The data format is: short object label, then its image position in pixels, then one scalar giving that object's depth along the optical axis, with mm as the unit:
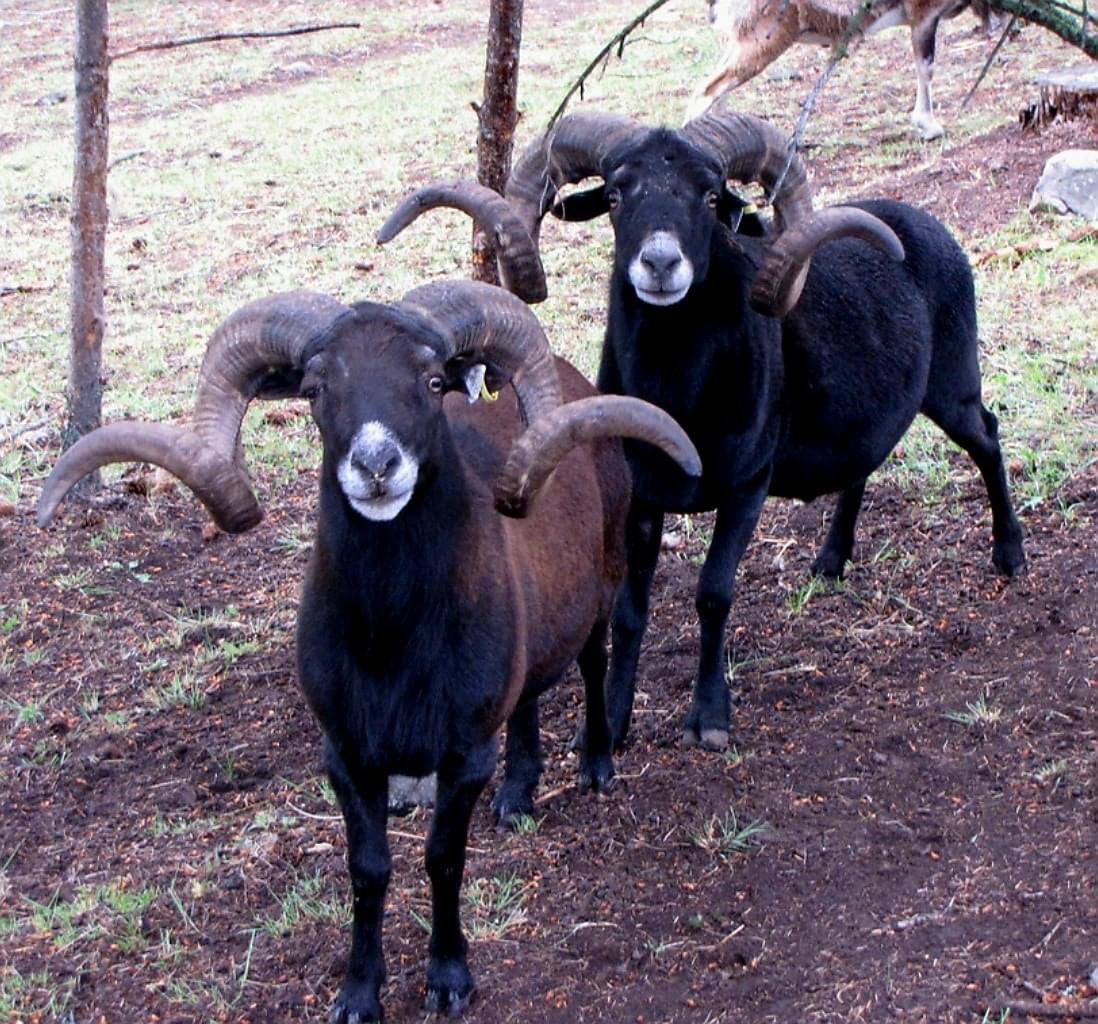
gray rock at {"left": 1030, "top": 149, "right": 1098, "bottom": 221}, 11094
